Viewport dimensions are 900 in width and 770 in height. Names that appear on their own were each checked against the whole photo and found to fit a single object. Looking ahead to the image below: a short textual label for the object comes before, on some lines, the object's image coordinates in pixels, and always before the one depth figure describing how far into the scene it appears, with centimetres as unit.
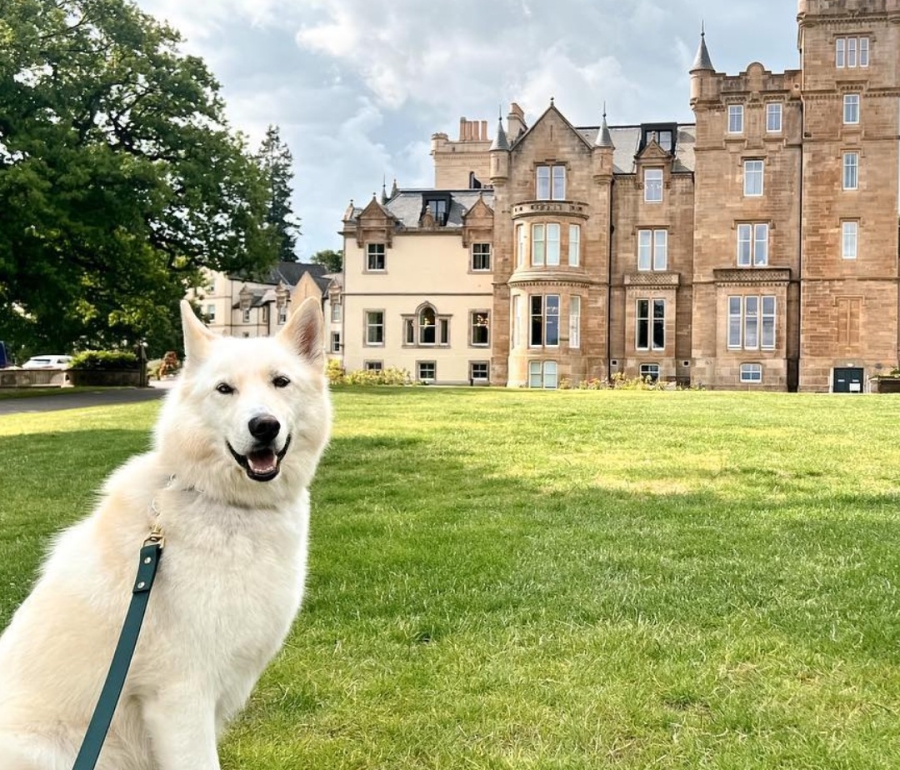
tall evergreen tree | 9469
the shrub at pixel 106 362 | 3606
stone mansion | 4162
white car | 6196
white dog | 287
